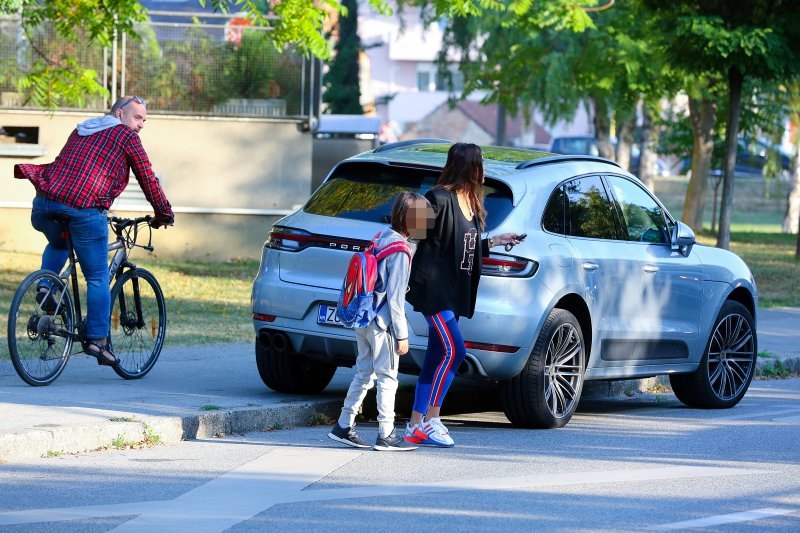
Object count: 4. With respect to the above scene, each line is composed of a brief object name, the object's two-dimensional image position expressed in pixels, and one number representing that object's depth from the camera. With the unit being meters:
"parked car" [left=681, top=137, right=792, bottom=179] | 68.44
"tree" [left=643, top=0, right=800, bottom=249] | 35.09
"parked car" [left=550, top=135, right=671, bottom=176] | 126.12
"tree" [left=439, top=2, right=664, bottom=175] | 51.81
